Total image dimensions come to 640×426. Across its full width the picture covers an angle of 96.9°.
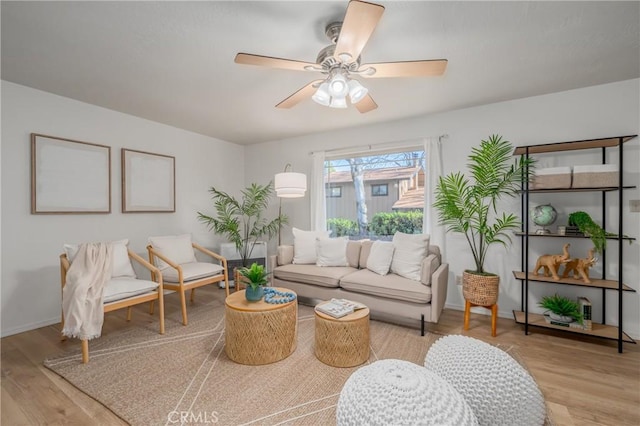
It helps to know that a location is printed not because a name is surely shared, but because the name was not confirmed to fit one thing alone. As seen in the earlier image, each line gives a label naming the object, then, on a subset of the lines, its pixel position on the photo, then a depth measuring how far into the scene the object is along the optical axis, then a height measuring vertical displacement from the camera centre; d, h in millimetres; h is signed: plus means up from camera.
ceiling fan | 1629 +948
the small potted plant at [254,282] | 2348 -599
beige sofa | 2732 -794
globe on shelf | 2811 -43
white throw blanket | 2252 -689
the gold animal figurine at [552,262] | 2672 -490
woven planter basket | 2730 -756
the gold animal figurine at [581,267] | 2574 -515
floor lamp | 3488 +329
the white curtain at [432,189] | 3561 +285
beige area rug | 1689 -1202
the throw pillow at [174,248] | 3332 -463
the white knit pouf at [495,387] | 1397 -885
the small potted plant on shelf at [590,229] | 2438 -150
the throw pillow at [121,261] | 2891 -536
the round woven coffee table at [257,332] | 2193 -954
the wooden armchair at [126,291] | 2443 -740
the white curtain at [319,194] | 4473 +267
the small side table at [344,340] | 2168 -998
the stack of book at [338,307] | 2241 -793
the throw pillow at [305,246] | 3816 -480
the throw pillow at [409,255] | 3035 -479
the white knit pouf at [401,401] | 1065 -757
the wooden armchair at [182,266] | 3035 -650
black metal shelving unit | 2426 -465
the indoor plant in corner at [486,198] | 2773 +136
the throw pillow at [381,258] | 3213 -538
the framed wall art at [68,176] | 2918 +375
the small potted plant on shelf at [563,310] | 2660 -936
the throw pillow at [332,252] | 3631 -529
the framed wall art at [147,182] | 3637 +380
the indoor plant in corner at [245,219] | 4395 -152
